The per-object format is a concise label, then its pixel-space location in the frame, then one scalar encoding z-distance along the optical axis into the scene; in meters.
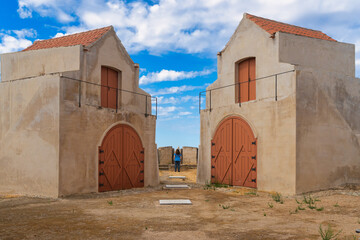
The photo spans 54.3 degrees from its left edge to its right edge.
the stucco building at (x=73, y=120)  11.93
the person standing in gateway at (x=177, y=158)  23.23
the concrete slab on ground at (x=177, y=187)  15.29
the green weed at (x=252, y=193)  12.77
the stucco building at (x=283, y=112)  12.60
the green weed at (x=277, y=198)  11.04
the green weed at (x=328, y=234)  6.18
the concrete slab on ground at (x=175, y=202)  10.57
